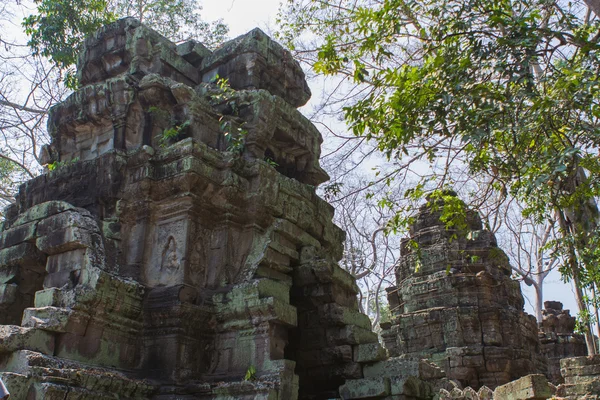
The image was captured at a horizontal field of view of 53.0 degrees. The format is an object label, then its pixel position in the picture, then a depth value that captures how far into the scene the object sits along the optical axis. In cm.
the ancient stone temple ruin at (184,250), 564
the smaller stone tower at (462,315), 1155
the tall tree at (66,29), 1292
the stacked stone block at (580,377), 828
